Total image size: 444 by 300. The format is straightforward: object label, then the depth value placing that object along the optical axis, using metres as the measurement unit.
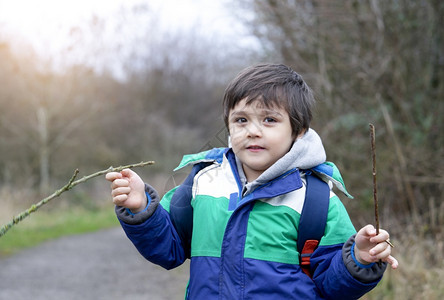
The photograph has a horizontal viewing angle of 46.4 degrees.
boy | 1.82
